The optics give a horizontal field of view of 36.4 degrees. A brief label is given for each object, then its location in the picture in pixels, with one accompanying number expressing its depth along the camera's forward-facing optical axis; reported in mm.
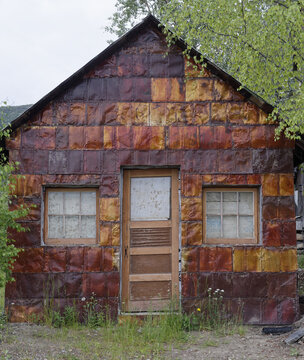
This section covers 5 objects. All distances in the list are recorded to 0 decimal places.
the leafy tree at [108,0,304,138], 7668
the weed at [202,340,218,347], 6297
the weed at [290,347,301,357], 5734
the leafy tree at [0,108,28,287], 6270
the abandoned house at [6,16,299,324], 7199
